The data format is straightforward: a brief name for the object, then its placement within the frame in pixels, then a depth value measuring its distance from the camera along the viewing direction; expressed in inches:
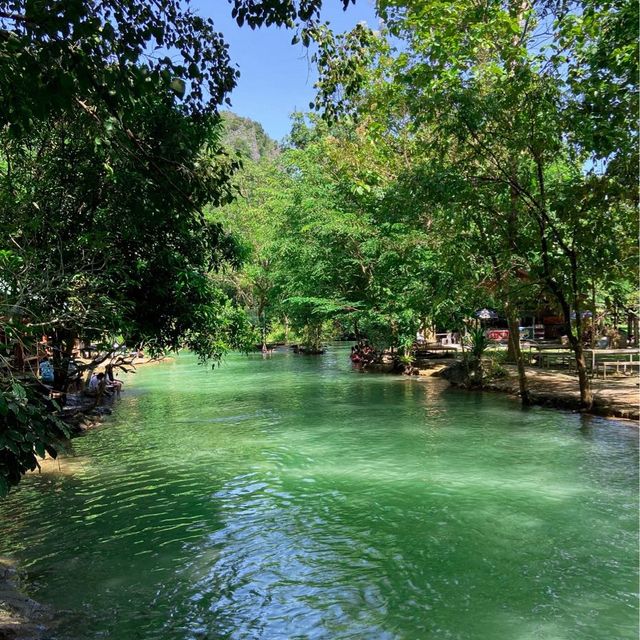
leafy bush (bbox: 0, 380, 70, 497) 133.7
